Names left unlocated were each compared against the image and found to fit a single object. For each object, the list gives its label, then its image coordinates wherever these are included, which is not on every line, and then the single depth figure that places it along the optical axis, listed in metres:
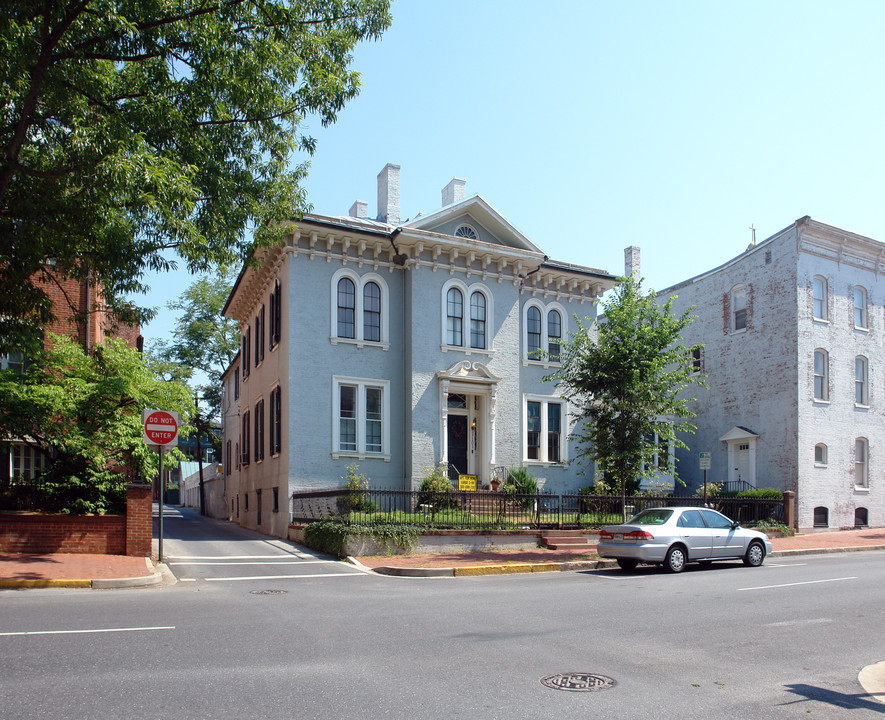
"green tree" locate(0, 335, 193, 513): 15.88
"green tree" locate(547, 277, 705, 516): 20.22
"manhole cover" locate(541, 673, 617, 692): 6.46
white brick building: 29.64
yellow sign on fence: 23.55
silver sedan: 15.95
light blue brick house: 23.64
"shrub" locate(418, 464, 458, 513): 21.03
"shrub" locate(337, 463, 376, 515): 19.22
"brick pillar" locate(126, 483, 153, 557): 16.00
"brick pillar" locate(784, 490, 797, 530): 27.20
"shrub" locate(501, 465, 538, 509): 24.81
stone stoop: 20.43
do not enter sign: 15.37
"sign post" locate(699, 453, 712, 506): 24.41
